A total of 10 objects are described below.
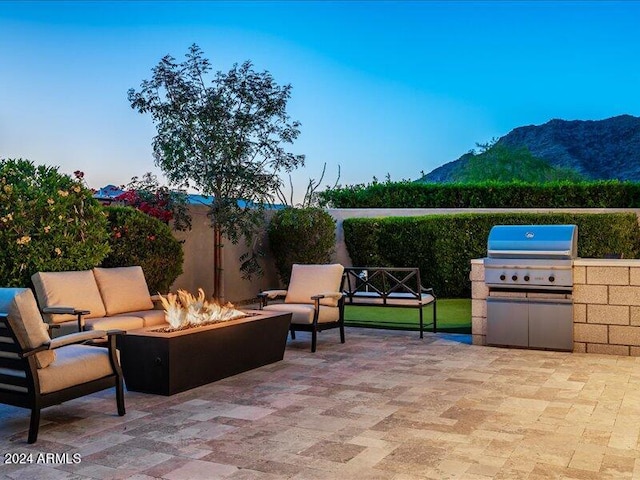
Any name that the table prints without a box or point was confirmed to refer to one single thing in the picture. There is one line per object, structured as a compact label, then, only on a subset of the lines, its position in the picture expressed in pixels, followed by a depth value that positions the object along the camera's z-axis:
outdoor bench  7.85
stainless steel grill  6.70
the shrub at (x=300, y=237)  11.85
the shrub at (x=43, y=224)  6.57
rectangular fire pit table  5.01
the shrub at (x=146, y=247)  8.49
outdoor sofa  5.95
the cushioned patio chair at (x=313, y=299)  6.89
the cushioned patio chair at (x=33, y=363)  3.82
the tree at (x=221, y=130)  9.56
